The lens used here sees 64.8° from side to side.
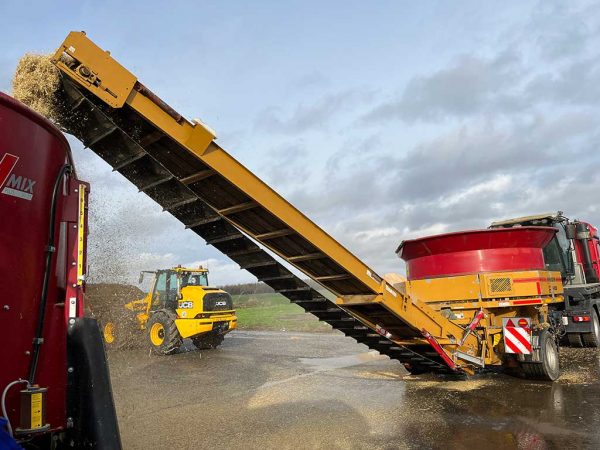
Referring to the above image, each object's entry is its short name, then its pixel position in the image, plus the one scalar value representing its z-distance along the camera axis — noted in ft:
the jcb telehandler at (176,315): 39.65
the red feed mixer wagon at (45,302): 7.52
